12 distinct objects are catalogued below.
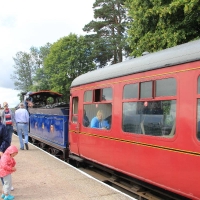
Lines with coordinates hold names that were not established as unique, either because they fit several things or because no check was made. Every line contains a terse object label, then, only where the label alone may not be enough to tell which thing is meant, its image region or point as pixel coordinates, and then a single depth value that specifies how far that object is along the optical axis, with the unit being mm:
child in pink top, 4859
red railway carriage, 4332
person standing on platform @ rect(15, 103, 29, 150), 10695
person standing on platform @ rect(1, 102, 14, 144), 9920
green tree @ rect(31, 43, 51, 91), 47219
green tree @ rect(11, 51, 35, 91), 61875
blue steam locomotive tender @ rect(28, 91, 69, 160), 9289
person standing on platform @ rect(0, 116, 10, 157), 5504
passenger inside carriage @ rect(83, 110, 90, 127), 7504
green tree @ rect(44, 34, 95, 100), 37219
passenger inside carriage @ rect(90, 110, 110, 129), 6586
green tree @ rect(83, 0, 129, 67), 31922
